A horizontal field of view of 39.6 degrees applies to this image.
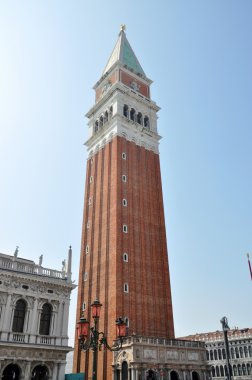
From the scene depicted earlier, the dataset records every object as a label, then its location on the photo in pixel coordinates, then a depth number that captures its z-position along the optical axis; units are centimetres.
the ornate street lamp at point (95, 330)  1819
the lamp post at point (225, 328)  2581
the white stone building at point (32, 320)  2916
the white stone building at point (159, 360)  3509
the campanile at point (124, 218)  4338
